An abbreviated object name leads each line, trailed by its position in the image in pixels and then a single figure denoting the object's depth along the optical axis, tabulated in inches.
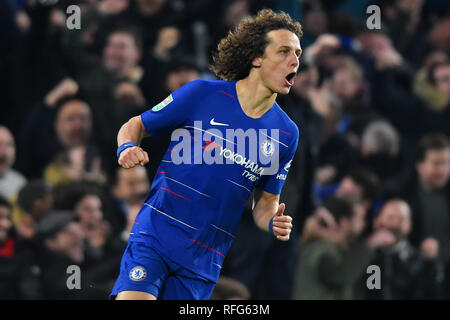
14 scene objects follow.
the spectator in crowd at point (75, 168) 501.4
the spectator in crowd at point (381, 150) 575.5
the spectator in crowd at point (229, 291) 444.8
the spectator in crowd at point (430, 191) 564.1
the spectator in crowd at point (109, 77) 515.5
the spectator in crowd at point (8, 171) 489.4
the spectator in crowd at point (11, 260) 462.9
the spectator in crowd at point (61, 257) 470.6
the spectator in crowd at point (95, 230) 480.7
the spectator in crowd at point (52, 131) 501.0
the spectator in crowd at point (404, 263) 535.2
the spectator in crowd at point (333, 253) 498.6
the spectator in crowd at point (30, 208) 483.2
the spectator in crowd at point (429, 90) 612.4
